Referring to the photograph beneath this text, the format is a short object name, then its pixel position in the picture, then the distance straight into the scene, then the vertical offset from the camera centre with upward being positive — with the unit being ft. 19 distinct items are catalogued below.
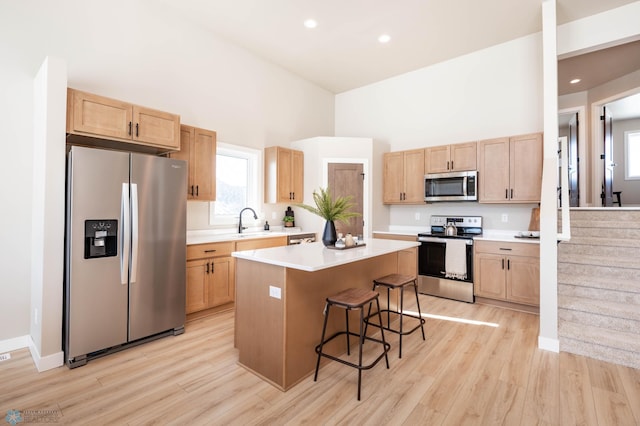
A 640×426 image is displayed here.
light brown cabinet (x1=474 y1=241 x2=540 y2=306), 12.34 -2.31
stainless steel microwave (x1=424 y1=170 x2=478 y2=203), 14.46 +1.54
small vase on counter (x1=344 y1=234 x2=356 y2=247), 9.37 -0.76
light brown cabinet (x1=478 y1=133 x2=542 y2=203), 12.98 +2.16
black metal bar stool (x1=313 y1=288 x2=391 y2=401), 6.91 -2.00
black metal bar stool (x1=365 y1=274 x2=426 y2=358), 8.92 -1.99
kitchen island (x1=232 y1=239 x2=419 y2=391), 7.04 -2.24
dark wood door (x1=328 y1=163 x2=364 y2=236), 16.72 +1.76
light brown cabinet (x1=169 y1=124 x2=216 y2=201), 12.00 +2.37
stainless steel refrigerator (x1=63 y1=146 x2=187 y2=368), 8.11 -1.02
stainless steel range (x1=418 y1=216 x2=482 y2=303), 13.84 -1.95
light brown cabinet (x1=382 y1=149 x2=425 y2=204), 16.29 +2.22
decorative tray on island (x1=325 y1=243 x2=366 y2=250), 9.21 -0.95
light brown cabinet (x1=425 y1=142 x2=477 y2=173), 14.69 +3.01
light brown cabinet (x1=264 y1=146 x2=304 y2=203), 15.90 +2.27
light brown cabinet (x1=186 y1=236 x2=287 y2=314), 11.04 -2.22
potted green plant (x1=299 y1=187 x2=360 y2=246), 9.55 +0.12
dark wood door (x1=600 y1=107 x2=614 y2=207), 18.31 +3.61
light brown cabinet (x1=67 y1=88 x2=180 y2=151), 8.66 +3.00
